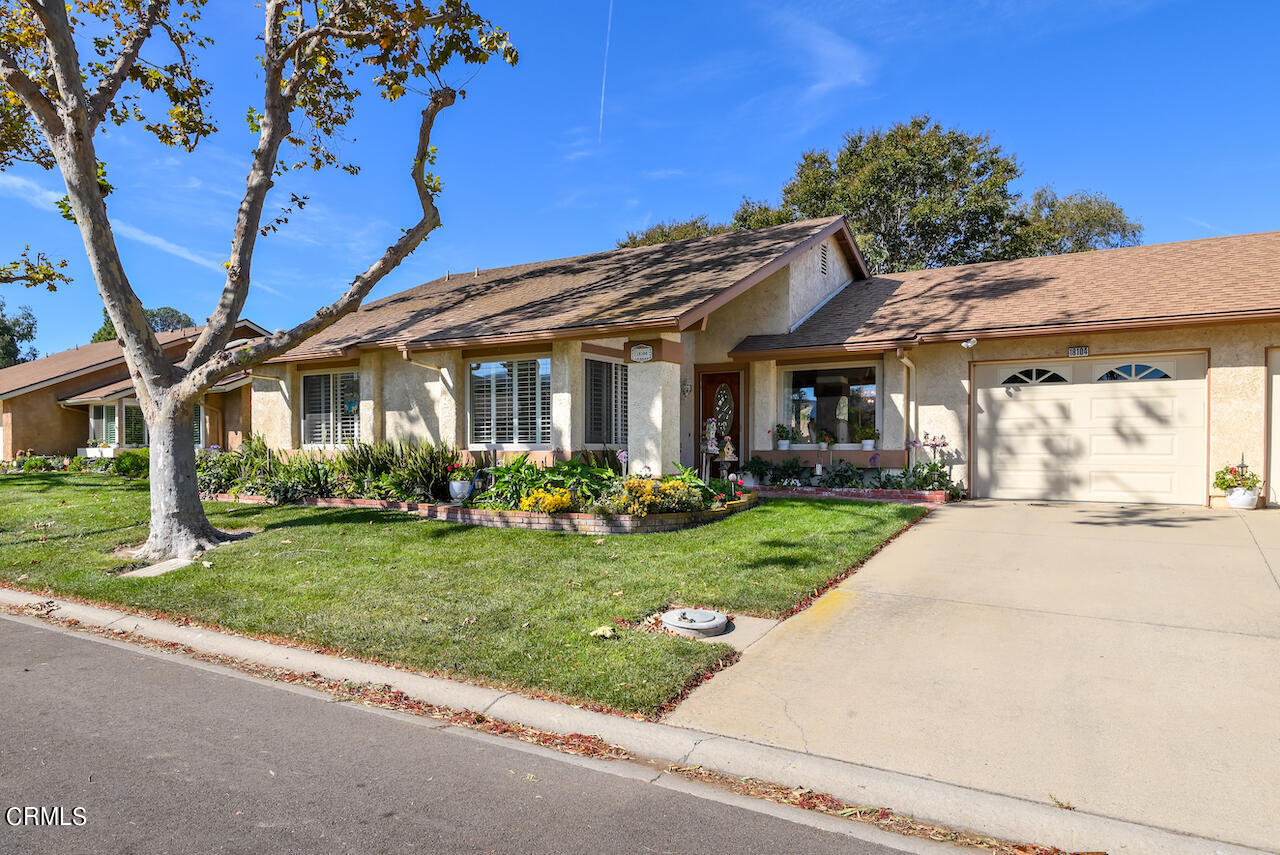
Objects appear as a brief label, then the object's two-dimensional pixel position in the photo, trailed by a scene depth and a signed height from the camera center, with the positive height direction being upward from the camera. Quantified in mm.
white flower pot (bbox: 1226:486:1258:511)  10719 -1239
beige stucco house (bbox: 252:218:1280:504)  11383 +931
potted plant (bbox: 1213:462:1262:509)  10750 -1053
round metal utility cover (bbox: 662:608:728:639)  5754 -1595
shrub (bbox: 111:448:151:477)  20219 -1136
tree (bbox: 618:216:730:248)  33062 +8455
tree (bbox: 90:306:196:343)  80312 +11519
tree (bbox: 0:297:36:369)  57428 +7055
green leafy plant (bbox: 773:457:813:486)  13945 -1051
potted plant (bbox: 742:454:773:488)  14289 -1032
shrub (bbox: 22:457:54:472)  23109 -1268
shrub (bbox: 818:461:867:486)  13477 -1082
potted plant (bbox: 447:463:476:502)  12234 -1011
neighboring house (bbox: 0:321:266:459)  24609 +534
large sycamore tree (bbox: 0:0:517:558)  9320 +3999
